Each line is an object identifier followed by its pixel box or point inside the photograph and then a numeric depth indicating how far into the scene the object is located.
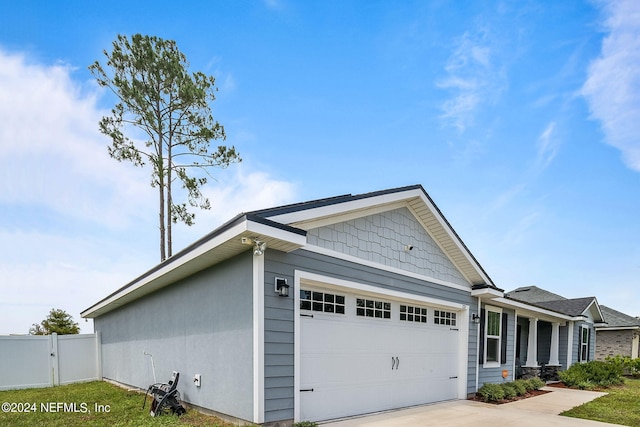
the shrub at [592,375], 12.76
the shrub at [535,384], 11.11
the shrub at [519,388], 10.09
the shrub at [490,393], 9.08
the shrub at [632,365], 16.59
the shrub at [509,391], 9.56
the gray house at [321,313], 5.29
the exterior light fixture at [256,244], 5.05
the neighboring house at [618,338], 19.42
